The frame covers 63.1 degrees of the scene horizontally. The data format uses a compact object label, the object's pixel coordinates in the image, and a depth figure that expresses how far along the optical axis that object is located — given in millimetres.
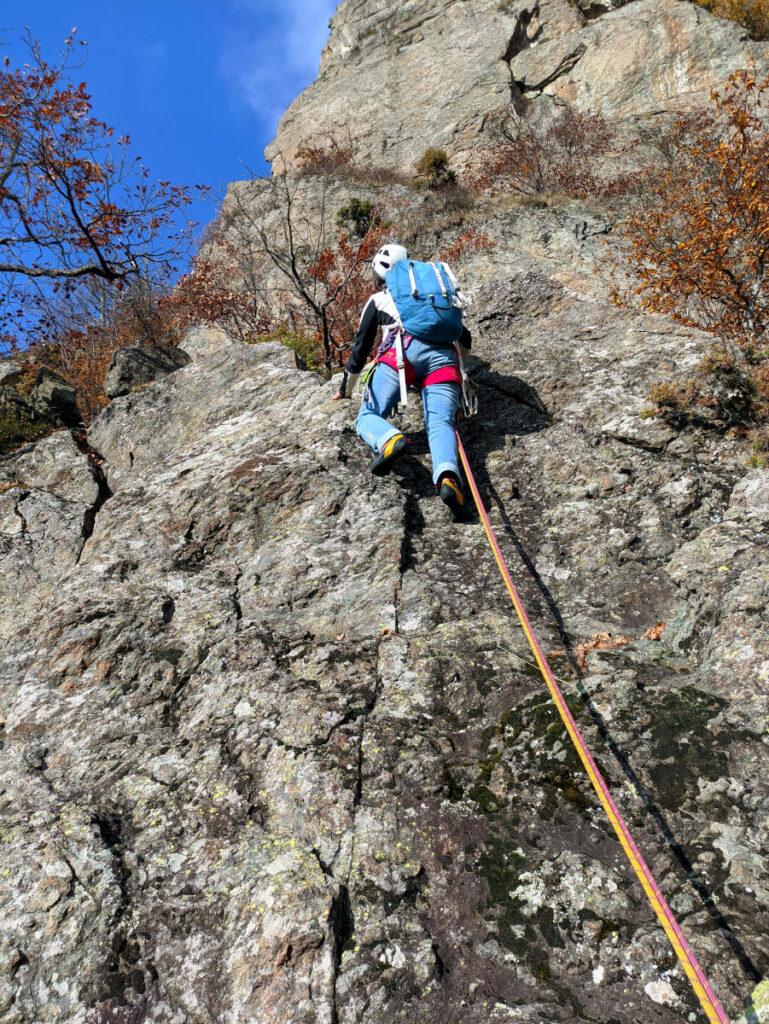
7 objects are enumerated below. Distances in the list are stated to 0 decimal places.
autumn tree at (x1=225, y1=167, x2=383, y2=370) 11494
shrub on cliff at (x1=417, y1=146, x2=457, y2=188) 22312
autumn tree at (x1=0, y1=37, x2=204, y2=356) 11172
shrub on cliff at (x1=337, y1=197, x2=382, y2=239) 19125
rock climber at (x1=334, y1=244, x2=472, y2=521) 4652
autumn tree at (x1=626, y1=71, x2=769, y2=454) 7047
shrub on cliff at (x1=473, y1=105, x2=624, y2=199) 16375
